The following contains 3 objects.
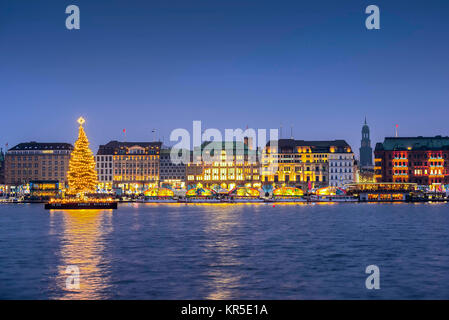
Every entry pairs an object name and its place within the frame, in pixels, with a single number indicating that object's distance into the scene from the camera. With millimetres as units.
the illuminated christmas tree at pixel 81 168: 112188
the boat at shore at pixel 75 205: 123938
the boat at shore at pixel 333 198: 177750
